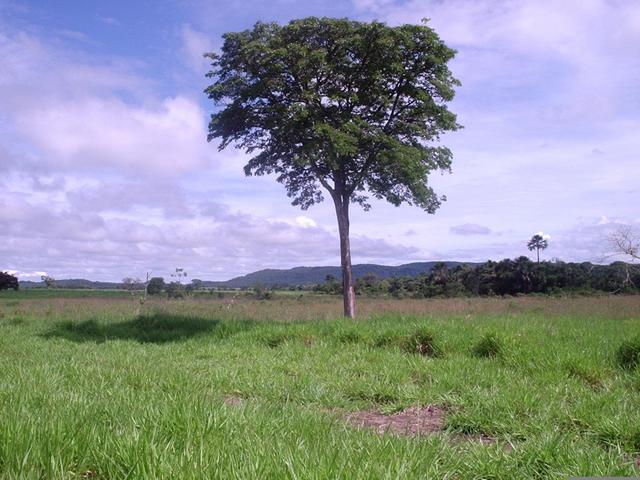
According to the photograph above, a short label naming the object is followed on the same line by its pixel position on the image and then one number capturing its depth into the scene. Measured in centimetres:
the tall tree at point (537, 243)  5531
